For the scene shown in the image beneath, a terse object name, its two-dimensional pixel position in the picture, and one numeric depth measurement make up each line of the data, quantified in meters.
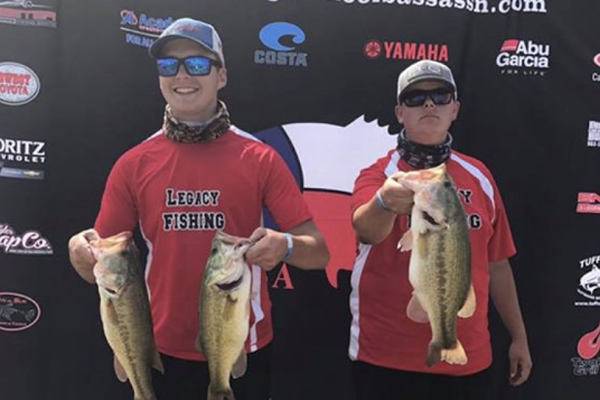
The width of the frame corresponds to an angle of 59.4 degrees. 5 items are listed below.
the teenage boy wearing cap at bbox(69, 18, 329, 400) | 1.91
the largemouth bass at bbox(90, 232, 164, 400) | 1.55
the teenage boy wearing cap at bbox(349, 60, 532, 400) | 1.98
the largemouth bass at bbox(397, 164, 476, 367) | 1.54
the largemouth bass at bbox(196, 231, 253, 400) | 1.49
